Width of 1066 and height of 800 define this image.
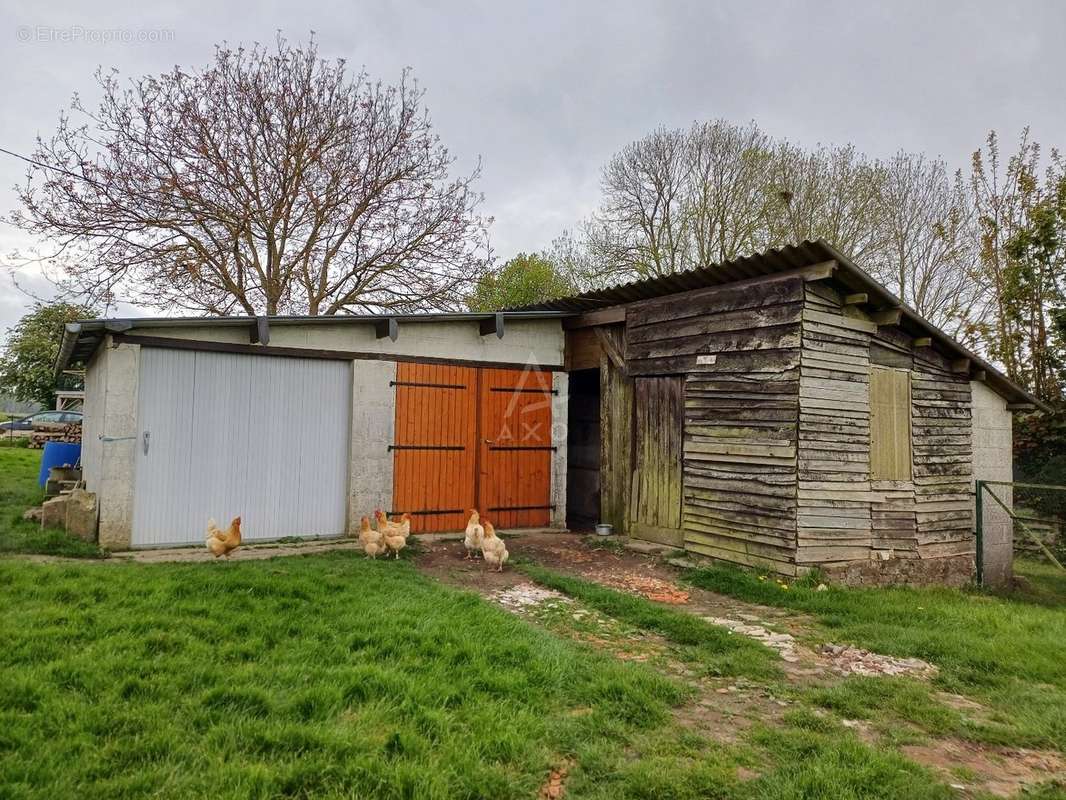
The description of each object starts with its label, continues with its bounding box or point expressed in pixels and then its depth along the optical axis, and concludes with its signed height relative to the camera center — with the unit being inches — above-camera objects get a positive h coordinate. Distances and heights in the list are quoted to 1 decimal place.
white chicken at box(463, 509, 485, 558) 266.1 -46.8
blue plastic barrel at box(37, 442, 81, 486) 396.8 -21.5
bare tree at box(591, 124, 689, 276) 663.8 +267.4
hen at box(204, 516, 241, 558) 235.5 -45.2
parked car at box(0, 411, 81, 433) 906.1 +4.9
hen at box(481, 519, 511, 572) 253.0 -50.9
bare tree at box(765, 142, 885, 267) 612.4 +247.0
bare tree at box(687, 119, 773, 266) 623.5 +264.3
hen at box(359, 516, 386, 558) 254.2 -48.6
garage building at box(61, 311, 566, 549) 259.1 +2.9
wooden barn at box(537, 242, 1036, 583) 253.8 +7.4
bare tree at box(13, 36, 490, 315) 445.4 +195.2
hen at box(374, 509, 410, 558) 257.4 -45.5
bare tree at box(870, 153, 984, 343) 612.4 +214.4
